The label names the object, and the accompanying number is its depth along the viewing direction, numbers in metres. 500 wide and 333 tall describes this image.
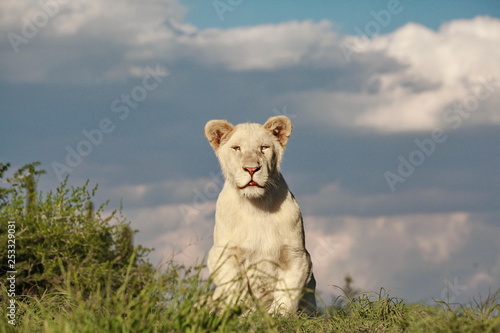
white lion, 16.47
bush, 28.03
